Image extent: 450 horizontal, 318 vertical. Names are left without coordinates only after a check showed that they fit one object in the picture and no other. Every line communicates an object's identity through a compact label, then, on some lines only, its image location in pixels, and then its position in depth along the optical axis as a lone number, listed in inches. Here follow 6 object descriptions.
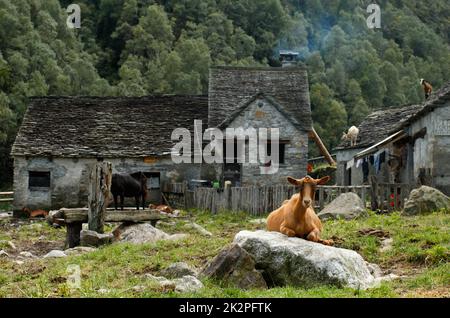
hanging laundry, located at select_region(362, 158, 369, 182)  1108.3
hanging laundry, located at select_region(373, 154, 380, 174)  1034.1
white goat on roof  1232.2
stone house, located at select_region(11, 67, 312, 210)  1065.5
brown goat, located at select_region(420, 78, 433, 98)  1035.3
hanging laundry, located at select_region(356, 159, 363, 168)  1064.7
